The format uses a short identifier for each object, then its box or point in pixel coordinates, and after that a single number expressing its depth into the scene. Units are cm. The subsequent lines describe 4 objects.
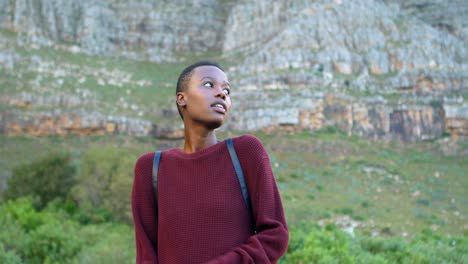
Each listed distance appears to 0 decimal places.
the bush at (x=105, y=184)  1706
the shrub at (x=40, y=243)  939
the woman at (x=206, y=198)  203
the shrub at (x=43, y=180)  1983
